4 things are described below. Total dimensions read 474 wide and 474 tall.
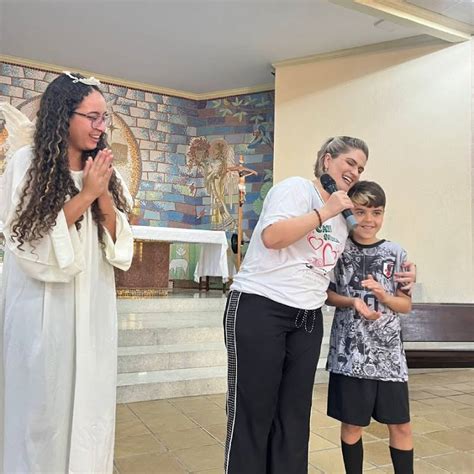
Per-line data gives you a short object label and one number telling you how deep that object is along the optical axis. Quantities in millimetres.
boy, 1847
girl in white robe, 1392
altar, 6180
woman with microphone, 1621
